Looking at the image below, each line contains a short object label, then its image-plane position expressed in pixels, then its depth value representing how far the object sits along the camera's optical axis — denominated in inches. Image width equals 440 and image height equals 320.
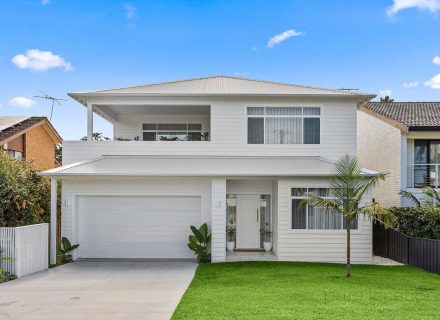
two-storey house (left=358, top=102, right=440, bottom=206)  779.4
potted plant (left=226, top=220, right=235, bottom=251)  697.0
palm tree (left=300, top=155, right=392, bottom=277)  497.0
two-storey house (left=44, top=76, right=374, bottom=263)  627.8
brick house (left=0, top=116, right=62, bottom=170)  910.4
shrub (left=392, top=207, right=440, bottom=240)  582.2
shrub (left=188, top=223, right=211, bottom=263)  630.5
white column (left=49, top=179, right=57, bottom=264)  613.3
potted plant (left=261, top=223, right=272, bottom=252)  685.3
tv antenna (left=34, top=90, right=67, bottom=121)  909.2
